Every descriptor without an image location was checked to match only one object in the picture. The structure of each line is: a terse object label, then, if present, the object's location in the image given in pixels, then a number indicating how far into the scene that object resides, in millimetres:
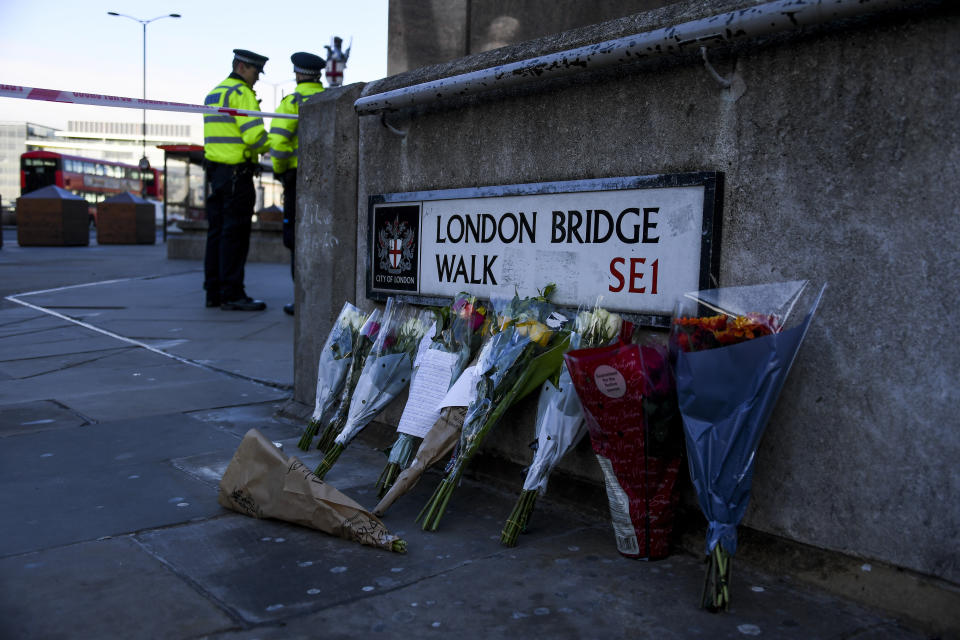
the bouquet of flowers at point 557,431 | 2814
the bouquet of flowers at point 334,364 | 3908
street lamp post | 36000
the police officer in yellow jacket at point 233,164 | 7719
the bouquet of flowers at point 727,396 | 2268
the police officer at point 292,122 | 7508
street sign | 2740
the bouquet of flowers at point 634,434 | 2496
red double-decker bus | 35250
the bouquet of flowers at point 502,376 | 2965
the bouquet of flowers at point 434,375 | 3311
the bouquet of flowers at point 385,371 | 3550
